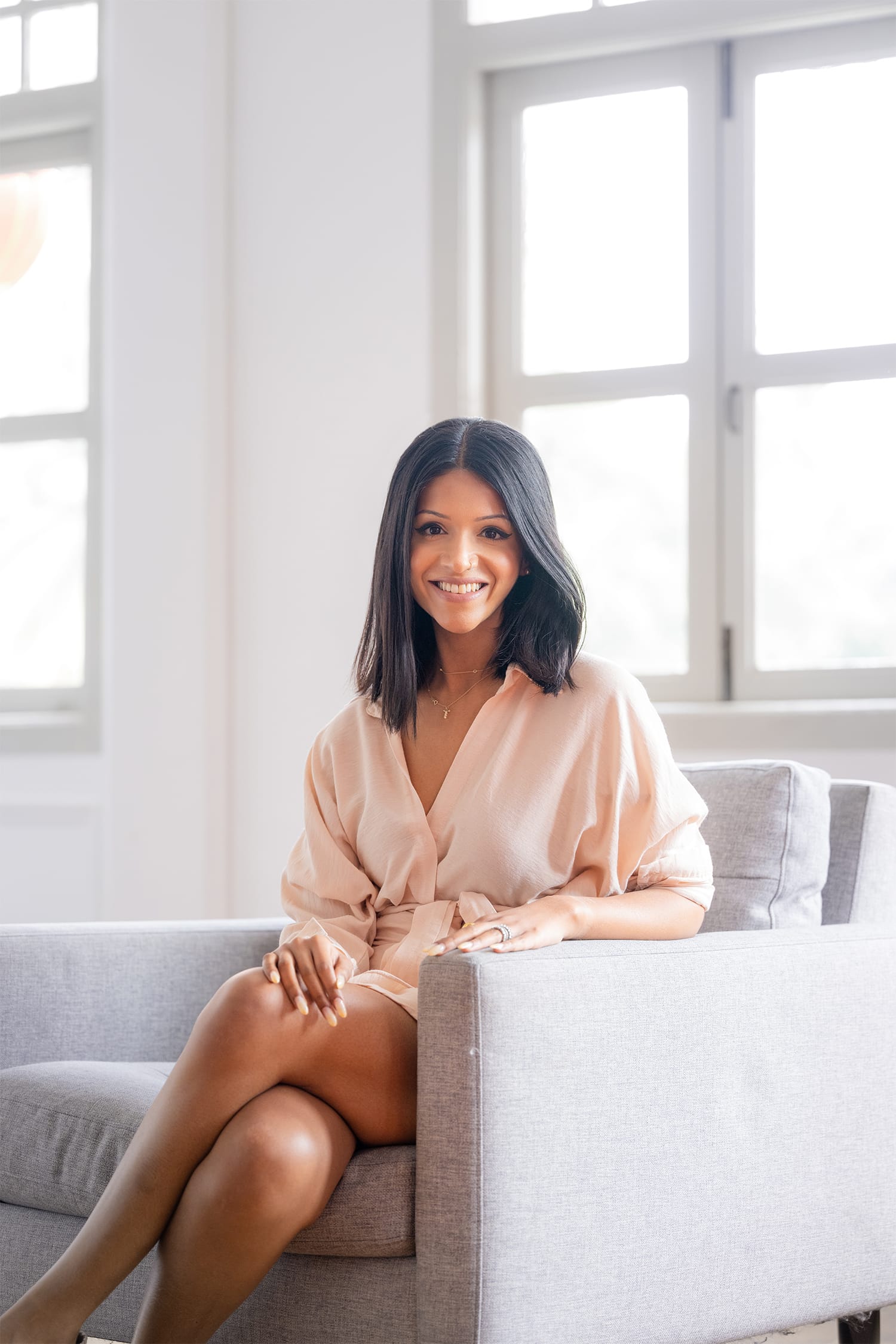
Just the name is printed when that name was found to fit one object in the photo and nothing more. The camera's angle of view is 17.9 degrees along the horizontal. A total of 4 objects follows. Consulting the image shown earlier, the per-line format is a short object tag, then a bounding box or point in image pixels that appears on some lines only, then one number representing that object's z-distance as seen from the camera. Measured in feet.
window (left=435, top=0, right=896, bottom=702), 13.46
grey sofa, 8.76
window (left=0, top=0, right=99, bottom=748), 15.67
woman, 8.79
